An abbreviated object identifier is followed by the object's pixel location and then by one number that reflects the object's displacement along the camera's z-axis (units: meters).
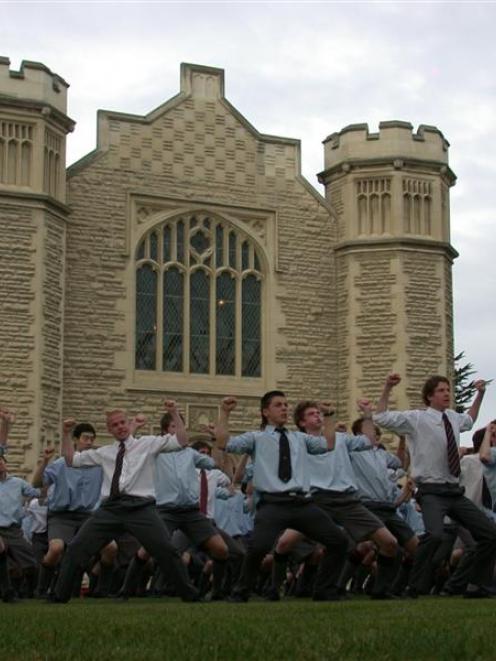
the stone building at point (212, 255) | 23.20
